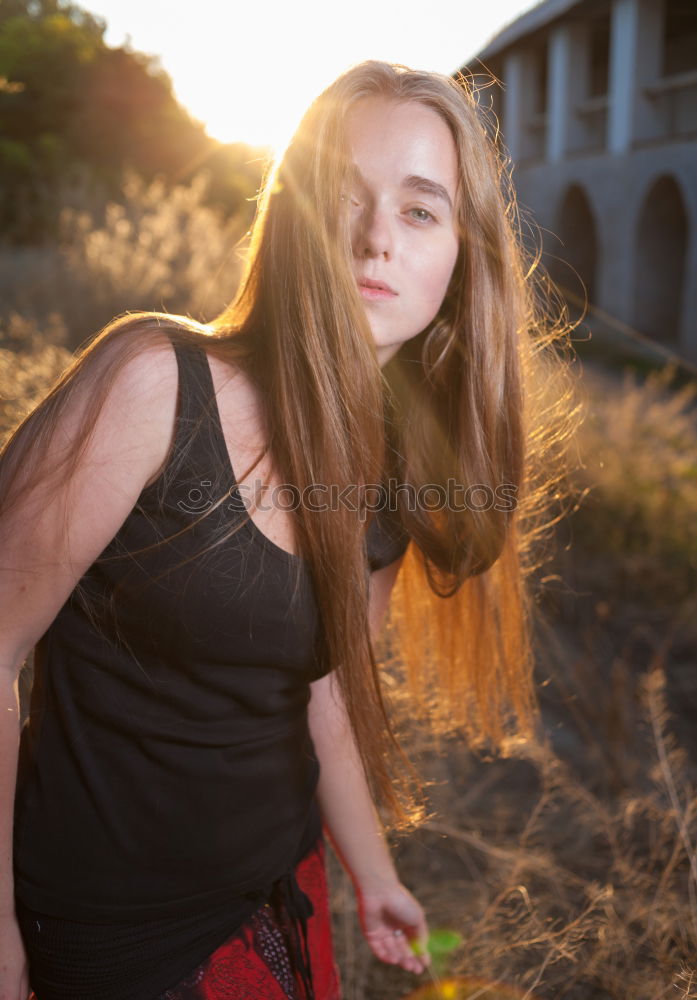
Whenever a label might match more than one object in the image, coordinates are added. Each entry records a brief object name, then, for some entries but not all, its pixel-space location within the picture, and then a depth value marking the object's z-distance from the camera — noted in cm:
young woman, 111
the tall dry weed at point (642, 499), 441
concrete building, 1266
